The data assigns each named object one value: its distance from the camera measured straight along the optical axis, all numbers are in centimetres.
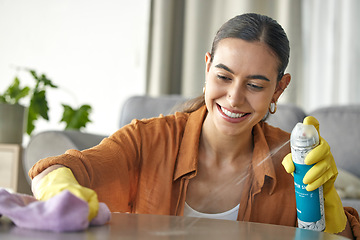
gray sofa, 171
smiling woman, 102
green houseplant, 221
